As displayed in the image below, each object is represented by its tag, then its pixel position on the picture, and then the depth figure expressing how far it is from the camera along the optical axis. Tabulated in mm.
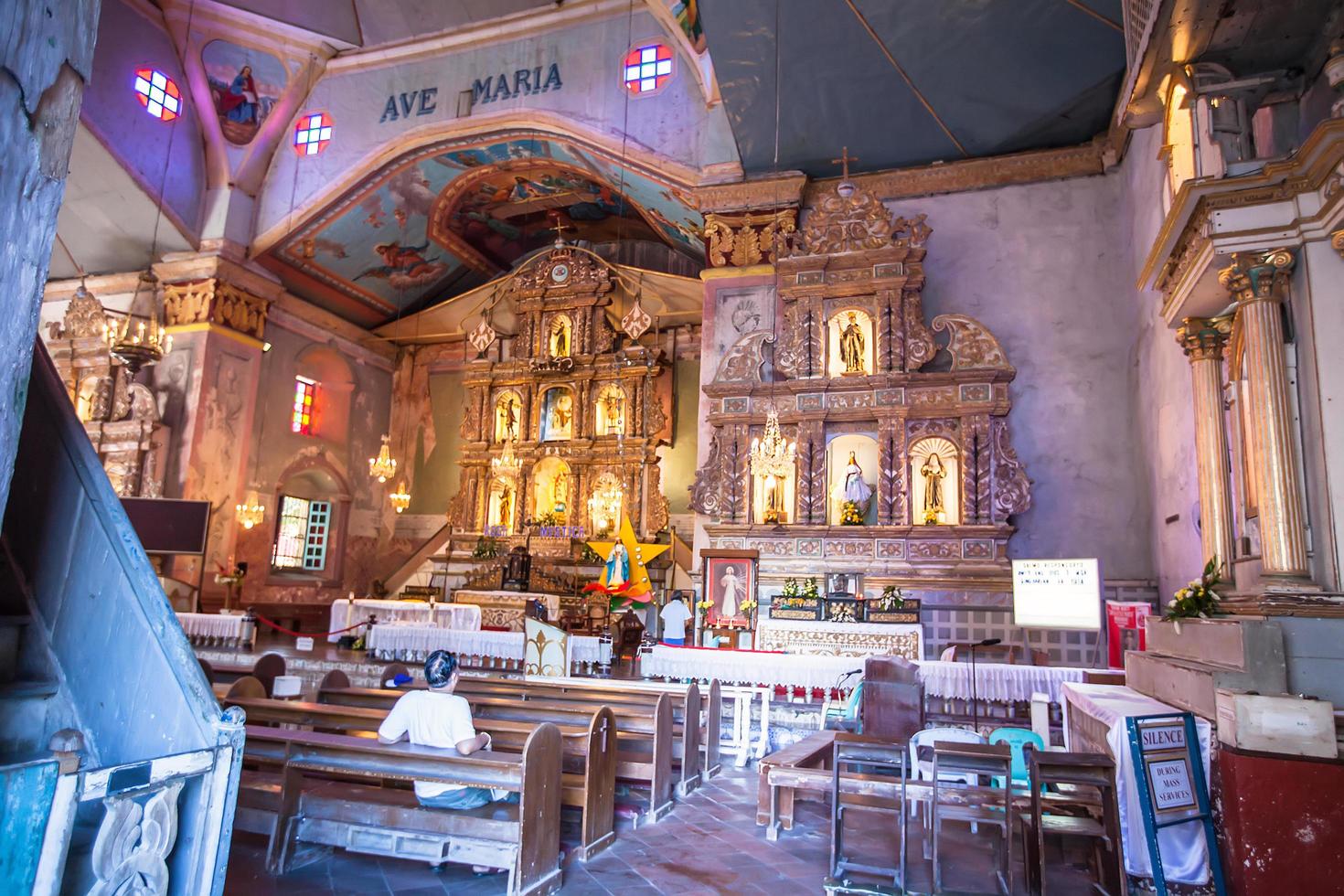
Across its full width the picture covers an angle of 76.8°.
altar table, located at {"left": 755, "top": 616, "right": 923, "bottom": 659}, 9586
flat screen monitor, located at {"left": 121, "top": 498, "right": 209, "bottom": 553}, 14492
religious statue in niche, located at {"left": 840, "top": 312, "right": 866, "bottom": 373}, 13107
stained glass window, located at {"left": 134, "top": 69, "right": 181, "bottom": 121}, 15242
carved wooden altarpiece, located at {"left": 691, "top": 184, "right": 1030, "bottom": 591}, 11812
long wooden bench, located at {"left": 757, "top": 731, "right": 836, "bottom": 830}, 5547
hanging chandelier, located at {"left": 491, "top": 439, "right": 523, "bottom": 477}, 17125
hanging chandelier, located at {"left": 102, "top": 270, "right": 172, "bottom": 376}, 12945
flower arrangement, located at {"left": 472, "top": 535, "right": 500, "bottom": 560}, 17578
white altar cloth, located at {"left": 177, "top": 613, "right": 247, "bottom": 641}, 12820
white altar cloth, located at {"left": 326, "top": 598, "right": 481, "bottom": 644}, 12141
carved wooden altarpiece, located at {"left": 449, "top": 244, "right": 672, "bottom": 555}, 17922
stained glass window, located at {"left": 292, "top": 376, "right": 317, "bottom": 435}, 17953
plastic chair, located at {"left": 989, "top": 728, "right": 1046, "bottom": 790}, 5539
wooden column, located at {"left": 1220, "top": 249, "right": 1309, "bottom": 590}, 5059
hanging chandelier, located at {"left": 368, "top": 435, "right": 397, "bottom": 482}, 16197
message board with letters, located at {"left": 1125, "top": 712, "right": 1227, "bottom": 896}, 3822
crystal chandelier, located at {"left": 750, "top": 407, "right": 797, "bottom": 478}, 10477
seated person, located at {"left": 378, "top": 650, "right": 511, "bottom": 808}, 4402
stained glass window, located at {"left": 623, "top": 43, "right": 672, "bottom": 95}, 14711
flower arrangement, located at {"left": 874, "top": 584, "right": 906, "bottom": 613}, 10141
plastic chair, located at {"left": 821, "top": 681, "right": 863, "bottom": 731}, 6863
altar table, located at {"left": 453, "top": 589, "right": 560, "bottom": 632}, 13781
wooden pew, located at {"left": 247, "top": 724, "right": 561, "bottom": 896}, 4105
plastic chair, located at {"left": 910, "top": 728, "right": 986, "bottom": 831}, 5633
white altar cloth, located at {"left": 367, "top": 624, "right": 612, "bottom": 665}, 10969
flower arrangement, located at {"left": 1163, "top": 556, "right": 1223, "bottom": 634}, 5578
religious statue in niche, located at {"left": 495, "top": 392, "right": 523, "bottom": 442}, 19328
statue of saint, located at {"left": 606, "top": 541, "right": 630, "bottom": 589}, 13438
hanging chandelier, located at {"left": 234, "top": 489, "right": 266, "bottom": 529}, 16000
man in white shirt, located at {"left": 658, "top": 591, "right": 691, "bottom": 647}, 10727
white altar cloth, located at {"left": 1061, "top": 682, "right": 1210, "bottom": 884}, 4281
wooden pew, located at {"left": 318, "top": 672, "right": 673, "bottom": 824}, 5695
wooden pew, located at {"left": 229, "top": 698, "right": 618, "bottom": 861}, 4805
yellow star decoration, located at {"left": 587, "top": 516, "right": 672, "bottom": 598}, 15401
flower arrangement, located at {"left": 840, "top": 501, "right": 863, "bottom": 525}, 12367
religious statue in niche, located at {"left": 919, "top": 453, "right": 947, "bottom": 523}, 12375
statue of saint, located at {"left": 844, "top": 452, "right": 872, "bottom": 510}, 12602
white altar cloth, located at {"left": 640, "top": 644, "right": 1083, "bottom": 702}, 8078
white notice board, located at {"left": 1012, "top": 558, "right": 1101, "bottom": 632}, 8062
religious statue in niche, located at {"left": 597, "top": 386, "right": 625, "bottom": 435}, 18516
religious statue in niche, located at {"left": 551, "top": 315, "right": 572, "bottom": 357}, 19219
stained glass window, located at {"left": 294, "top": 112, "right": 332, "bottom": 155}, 16797
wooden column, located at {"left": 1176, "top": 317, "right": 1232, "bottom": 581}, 6469
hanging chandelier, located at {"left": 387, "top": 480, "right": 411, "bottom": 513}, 17203
